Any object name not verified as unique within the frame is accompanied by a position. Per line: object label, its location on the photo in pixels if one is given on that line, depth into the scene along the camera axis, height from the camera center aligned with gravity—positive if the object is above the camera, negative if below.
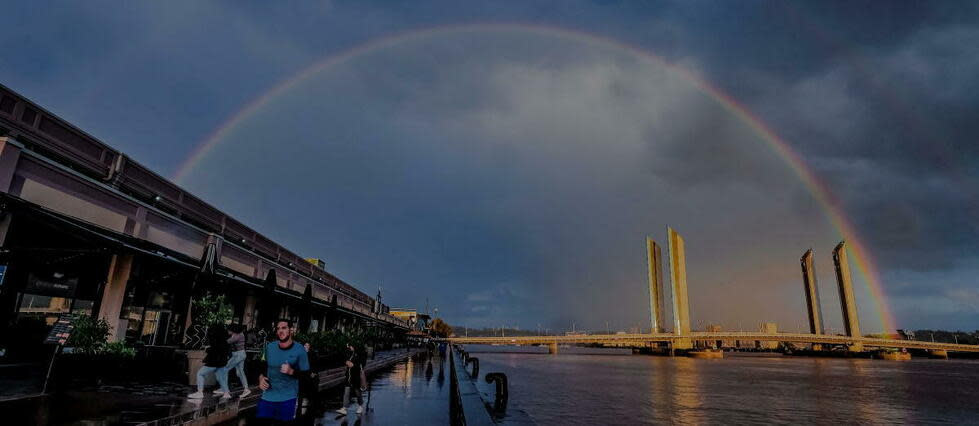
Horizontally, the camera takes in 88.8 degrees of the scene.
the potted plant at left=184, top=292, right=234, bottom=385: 14.94 +0.59
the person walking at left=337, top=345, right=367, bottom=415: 11.45 -0.79
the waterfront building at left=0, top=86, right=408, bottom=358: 12.72 +2.45
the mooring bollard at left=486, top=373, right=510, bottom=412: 12.65 -1.17
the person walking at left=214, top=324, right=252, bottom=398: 11.65 -0.25
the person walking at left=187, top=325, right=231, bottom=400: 10.67 -0.45
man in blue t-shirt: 6.03 -0.51
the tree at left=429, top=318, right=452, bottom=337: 174.38 +5.40
